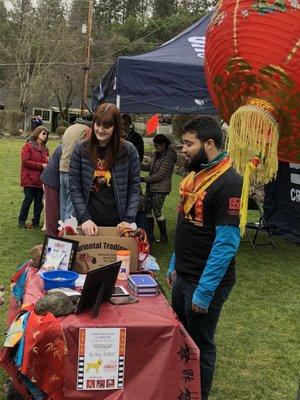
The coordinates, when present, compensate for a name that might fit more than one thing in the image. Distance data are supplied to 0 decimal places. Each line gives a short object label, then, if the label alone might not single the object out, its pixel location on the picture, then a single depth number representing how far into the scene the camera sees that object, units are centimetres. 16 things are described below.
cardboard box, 324
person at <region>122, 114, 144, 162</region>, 730
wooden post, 2366
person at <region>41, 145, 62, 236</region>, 554
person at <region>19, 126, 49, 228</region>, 746
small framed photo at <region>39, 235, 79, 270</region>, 318
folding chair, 717
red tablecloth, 249
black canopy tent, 564
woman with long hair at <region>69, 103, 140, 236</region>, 365
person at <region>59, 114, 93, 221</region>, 532
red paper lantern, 157
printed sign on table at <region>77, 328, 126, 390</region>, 249
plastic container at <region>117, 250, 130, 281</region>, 321
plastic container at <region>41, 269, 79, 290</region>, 292
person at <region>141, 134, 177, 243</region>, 671
